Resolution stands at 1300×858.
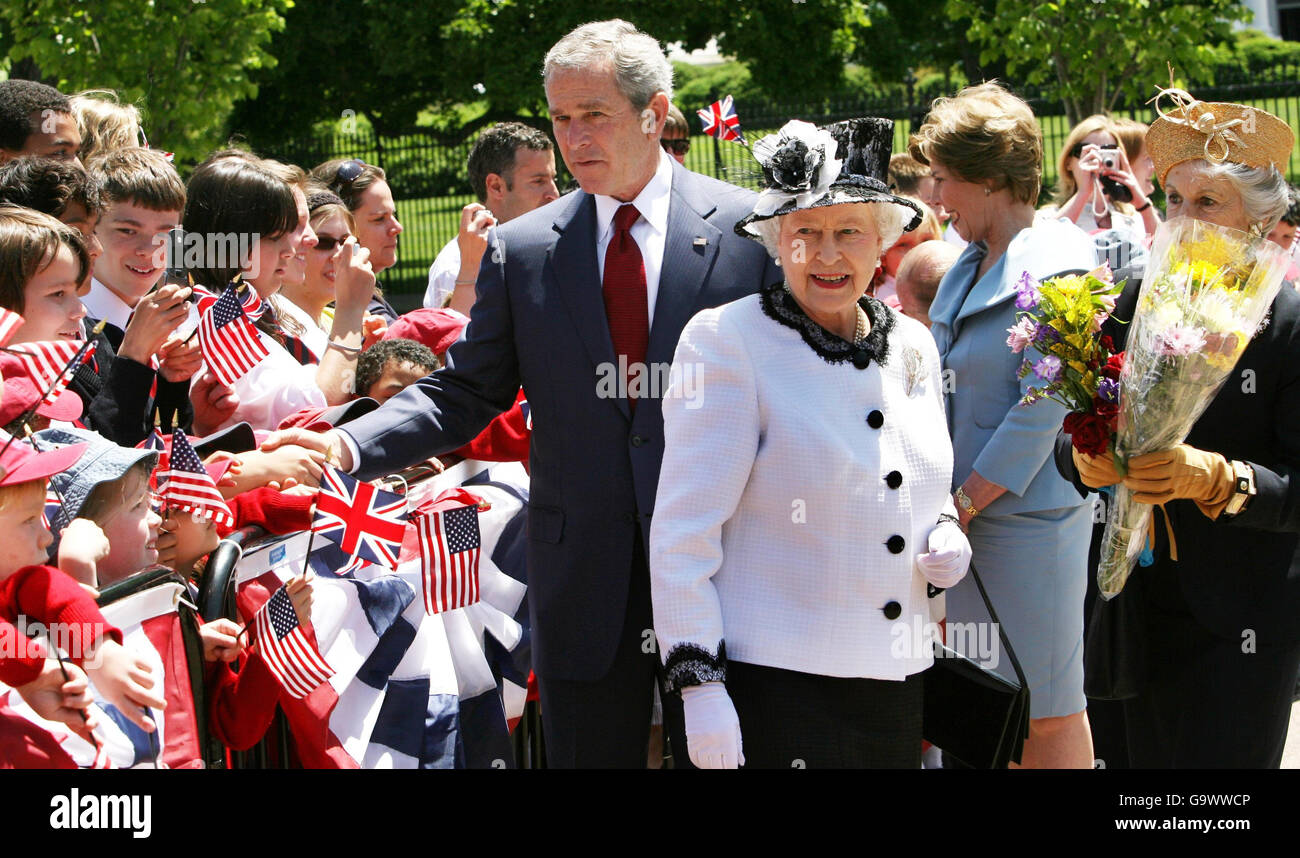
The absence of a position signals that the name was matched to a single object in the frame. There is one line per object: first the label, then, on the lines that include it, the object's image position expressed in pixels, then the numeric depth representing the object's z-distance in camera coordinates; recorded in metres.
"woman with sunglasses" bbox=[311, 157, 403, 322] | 13.59
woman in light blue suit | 8.30
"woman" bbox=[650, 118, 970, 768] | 5.91
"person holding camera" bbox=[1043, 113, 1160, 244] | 14.80
